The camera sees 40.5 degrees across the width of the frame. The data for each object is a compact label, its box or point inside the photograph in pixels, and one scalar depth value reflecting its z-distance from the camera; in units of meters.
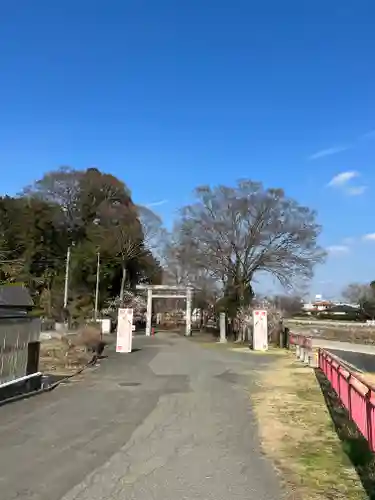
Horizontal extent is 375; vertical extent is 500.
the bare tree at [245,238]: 38.72
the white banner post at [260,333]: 27.95
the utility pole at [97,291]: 49.97
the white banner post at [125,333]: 24.48
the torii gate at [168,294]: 44.31
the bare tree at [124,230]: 54.84
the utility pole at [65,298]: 43.97
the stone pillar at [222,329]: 36.76
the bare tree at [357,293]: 91.55
